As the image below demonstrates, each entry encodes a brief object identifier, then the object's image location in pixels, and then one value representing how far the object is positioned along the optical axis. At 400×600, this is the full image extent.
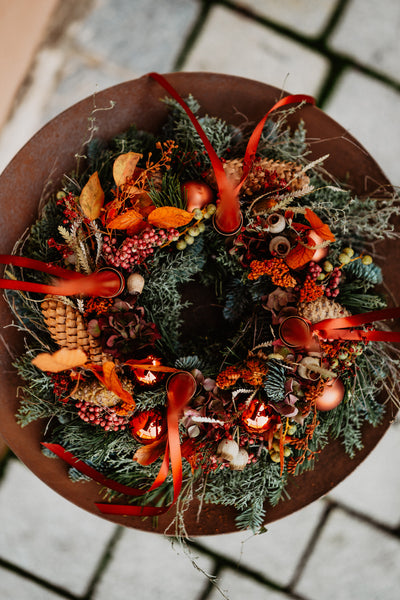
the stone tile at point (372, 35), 1.62
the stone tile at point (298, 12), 1.62
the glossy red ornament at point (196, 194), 1.00
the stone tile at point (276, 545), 1.60
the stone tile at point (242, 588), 1.62
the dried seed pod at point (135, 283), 1.01
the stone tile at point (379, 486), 1.61
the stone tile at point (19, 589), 1.62
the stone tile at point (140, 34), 1.60
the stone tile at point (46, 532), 1.60
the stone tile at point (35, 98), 1.63
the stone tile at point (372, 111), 1.62
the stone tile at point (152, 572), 1.60
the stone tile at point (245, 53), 1.61
